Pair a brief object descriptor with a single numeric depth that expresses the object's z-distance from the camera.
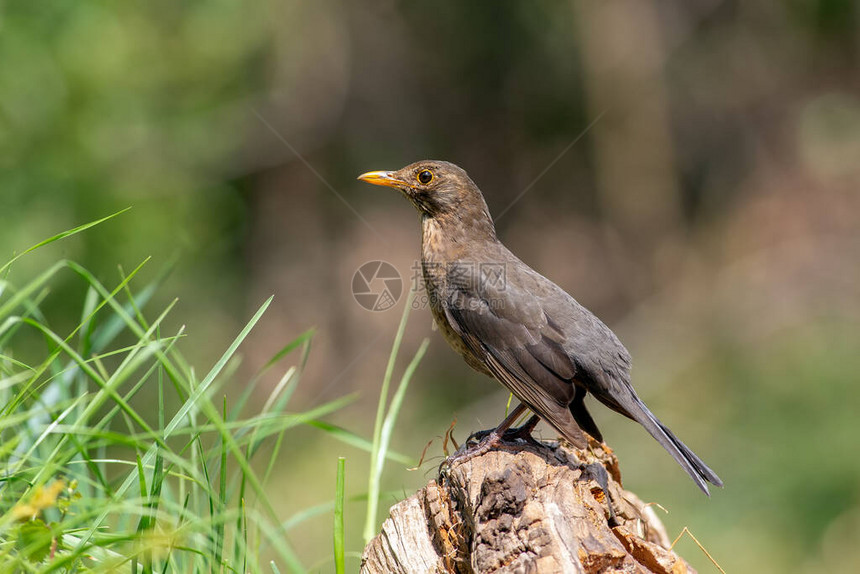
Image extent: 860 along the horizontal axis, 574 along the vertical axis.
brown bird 8.05
